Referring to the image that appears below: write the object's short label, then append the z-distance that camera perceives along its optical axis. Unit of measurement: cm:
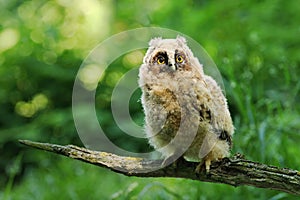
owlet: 323
